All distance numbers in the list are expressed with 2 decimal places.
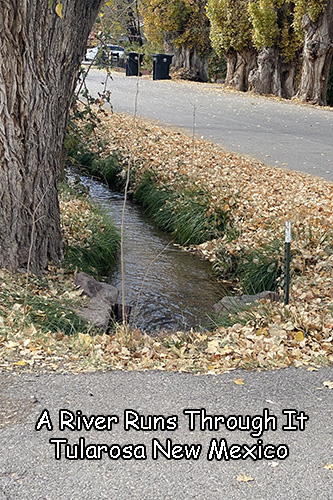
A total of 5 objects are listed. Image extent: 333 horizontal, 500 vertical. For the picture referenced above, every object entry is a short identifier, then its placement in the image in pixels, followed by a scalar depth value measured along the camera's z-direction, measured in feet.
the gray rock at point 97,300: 20.07
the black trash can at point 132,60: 101.88
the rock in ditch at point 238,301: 21.53
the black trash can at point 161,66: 104.78
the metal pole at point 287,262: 18.01
